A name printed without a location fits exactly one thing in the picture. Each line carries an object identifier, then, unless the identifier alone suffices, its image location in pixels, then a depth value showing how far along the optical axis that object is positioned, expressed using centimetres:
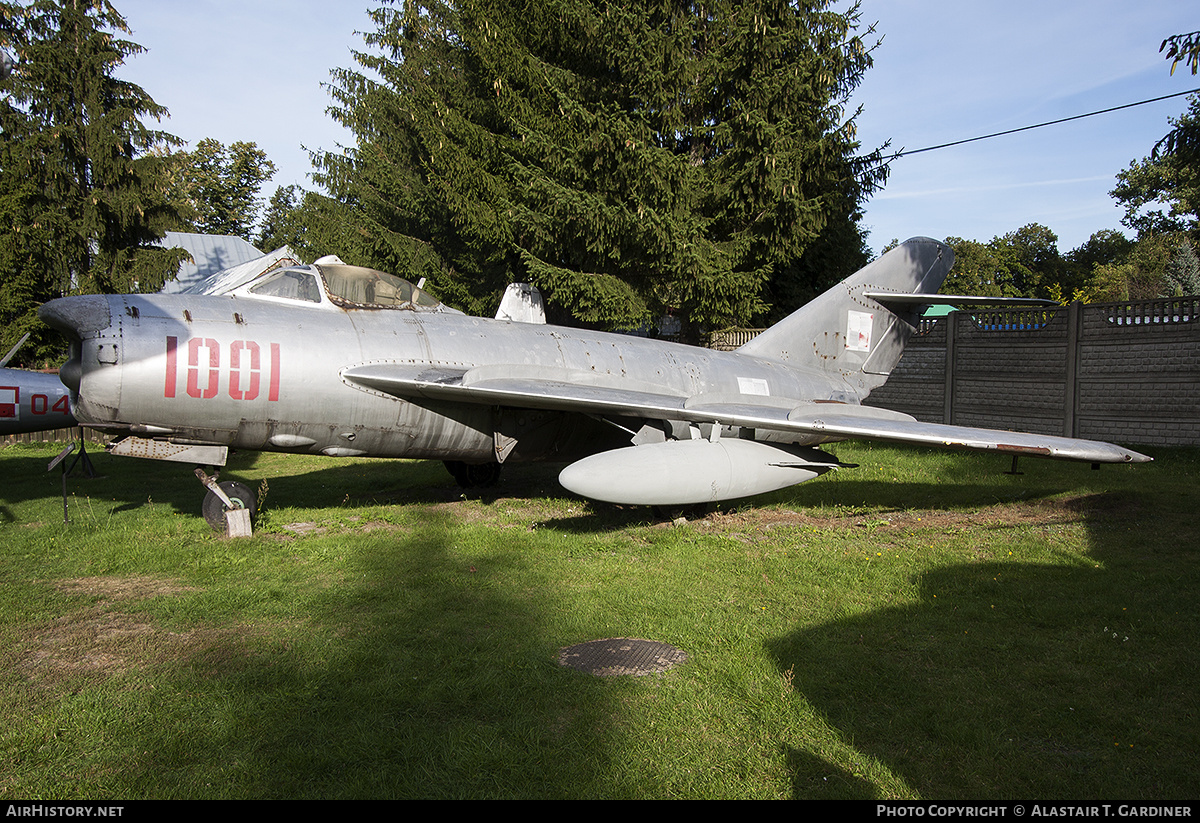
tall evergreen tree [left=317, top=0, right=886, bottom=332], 1468
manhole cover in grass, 443
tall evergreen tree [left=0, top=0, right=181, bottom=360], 2084
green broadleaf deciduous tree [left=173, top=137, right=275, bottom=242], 5641
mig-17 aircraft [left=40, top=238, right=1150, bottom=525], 656
